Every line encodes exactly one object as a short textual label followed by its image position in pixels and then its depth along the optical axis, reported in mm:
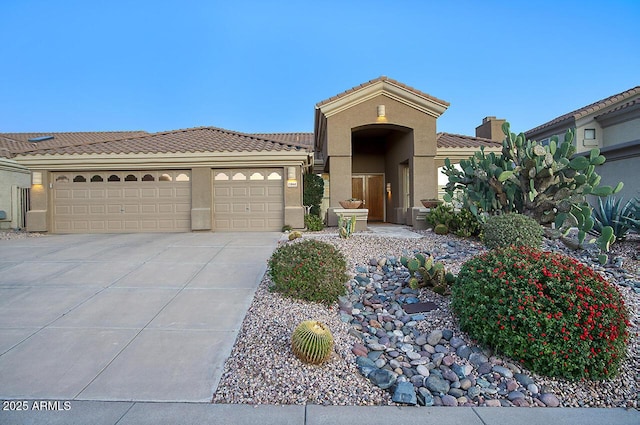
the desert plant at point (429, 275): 5254
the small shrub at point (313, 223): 12305
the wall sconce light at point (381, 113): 13469
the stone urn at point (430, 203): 11992
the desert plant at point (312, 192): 14203
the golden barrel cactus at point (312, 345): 3596
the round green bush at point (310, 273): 5062
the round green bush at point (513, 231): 6672
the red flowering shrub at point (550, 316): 3375
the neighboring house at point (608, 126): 13867
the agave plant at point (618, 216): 7152
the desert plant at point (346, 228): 9031
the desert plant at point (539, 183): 7039
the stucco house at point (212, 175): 12359
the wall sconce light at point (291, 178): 12367
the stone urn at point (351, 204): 11664
